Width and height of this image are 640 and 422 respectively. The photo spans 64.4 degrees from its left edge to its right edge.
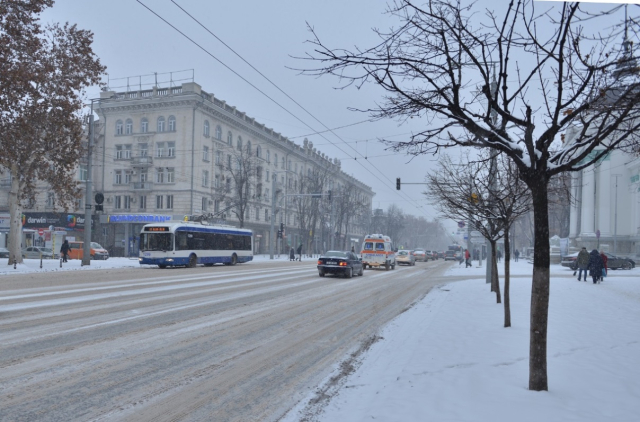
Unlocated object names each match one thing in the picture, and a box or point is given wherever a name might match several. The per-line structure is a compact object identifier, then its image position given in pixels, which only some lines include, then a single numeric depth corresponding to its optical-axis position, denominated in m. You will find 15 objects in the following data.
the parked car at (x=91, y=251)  44.00
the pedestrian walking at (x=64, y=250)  34.28
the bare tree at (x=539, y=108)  5.28
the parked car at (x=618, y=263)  36.19
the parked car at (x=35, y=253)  43.94
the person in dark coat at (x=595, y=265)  22.53
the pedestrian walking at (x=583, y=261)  23.81
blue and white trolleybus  30.97
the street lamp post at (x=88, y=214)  30.78
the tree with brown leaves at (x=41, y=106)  23.91
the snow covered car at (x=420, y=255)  62.56
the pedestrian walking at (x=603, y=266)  23.52
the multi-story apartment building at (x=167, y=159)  53.47
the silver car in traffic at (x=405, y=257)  46.43
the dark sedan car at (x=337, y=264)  25.70
